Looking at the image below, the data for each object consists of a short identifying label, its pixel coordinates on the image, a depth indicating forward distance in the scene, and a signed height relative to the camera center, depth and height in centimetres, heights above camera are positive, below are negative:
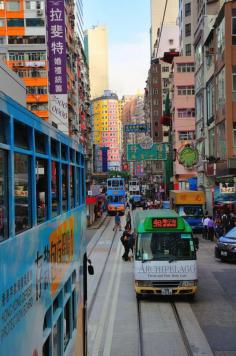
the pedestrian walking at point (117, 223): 4062 -251
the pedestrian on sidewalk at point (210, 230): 3212 -248
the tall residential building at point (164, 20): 11494 +3842
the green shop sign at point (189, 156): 4097 +209
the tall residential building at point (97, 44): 18524 +4587
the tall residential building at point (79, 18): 7712 +2390
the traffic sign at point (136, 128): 5088 +515
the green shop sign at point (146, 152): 4925 +289
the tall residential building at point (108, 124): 15450 +1717
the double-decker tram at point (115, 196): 6147 -95
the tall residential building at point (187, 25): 7644 +2119
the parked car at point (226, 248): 2252 -244
